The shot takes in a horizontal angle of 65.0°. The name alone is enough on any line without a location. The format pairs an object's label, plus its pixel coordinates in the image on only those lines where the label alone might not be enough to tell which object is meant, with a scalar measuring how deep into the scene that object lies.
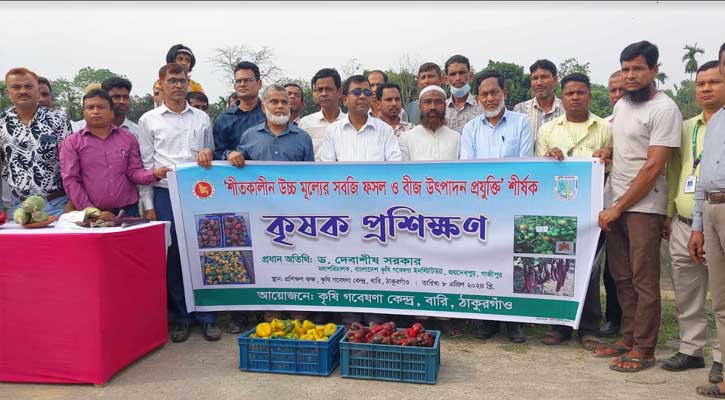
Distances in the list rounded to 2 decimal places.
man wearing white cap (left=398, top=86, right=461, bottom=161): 5.04
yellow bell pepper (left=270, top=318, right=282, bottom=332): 4.13
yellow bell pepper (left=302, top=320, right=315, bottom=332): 4.15
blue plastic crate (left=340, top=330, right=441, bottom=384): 3.80
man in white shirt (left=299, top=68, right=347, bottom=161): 5.91
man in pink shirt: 4.56
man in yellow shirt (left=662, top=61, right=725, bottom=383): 3.89
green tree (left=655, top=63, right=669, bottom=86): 50.39
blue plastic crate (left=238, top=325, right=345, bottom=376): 3.97
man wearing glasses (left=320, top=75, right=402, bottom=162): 5.06
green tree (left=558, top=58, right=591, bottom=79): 48.05
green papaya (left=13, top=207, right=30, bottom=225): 4.07
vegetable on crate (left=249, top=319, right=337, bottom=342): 4.06
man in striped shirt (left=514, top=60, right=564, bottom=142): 5.44
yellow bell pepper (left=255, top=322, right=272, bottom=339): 4.06
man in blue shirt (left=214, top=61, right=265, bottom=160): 5.44
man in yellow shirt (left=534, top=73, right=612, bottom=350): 4.50
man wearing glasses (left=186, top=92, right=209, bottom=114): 6.56
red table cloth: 3.82
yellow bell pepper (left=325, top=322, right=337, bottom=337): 4.12
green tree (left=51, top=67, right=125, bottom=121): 48.76
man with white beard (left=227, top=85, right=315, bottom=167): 4.91
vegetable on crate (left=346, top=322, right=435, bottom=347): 3.83
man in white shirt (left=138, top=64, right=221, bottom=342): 5.02
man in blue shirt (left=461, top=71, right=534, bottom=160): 4.79
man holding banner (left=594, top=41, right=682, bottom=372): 4.00
